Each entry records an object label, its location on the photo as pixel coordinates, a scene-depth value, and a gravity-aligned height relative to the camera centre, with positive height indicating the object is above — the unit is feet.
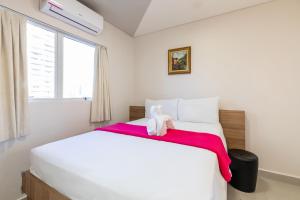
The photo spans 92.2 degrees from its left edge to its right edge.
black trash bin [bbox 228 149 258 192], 5.44 -2.82
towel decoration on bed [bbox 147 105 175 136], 5.21 -0.99
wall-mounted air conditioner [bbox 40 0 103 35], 5.54 +3.61
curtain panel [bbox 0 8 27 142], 4.64 +0.80
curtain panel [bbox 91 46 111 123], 7.79 +0.36
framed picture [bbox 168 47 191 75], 8.72 +2.32
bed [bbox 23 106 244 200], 2.40 -1.46
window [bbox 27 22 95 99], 5.67 +1.56
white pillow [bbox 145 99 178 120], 8.12 -0.47
